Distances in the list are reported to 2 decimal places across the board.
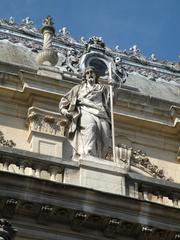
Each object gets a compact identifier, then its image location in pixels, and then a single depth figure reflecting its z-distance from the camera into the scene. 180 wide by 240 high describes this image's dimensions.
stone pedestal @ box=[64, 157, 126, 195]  15.85
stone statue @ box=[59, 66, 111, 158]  16.69
